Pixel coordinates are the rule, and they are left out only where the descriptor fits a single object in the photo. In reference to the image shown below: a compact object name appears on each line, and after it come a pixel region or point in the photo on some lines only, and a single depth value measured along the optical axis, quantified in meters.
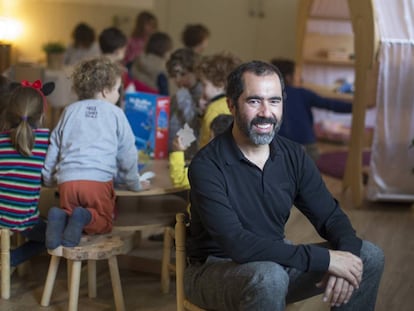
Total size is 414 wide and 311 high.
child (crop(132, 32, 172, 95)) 5.86
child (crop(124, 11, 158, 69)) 6.95
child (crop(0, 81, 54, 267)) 3.13
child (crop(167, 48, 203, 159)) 4.08
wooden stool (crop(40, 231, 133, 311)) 2.94
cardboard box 3.78
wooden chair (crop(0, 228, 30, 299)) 3.09
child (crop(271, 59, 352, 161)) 5.16
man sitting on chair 2.22
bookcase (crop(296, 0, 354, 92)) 7.40
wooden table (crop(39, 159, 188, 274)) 3.26
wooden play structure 4.63
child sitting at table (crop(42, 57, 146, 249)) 3.11
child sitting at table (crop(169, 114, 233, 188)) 3.17
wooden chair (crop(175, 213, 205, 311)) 2.41
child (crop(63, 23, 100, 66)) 6.93
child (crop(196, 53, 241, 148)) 3.89
